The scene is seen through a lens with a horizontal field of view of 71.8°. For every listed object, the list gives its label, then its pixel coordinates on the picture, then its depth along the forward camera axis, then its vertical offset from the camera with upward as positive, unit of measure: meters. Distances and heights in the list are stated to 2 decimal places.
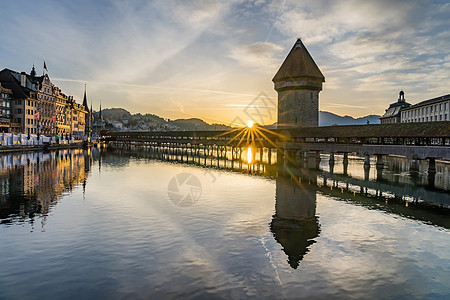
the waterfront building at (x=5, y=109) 60.53 +6.05
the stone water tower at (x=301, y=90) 56.84 +9.82
